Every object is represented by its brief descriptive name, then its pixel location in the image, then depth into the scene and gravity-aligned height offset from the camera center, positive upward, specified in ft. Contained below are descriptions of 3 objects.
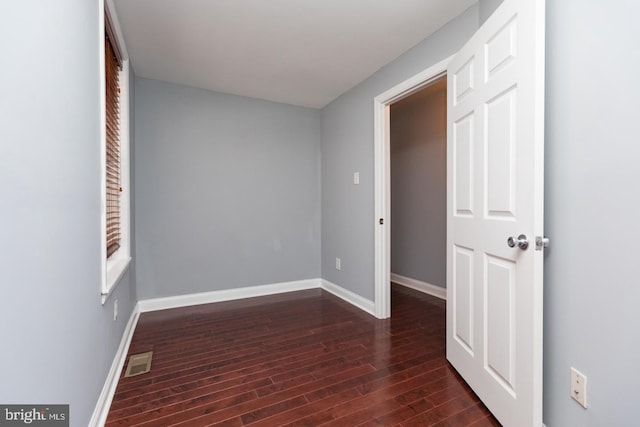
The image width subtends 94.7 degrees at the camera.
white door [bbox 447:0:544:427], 4.06 -0.09
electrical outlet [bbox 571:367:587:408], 3.74 -2.41
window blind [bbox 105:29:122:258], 6.59 +1.55
